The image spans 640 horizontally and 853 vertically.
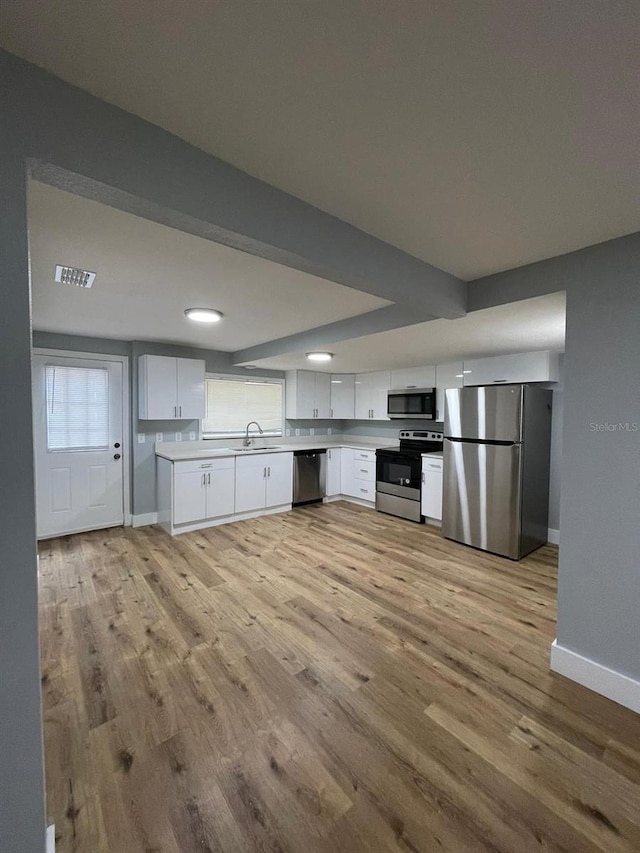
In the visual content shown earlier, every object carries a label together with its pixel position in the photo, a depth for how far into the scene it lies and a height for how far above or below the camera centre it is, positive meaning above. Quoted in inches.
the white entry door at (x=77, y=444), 153.2 -14.5
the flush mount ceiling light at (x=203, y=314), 111.4 +31.7
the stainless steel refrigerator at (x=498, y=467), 138.2 -21.6
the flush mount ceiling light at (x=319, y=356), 161.9 +27.3
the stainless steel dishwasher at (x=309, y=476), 210.4 -38.3
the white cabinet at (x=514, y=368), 143.9 +20.4
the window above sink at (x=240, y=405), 200.1 +4.7
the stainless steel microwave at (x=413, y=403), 186.2 +6.1
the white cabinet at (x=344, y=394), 236.8 +13.5
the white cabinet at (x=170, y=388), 166.9 +12.1
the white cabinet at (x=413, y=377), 188.1 +20.7
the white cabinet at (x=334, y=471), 226.4 -37.3
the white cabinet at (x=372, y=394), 216.7 +12.7
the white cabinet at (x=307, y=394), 223.5 +12.6
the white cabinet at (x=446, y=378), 174.1 +18.7
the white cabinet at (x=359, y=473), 213.3 -37.3
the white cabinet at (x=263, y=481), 185.9 -37.4
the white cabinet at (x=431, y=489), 174.1 -37.2
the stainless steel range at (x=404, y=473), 186.1 -32.4
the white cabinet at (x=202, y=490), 162.9 -37.2
